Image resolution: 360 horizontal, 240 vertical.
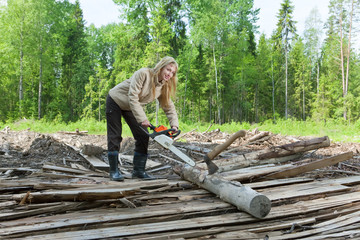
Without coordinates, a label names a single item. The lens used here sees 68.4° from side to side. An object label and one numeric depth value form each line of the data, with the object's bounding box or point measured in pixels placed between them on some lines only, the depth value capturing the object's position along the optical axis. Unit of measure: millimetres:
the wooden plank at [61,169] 4633
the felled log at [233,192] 2873
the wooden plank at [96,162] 5426
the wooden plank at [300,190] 3547
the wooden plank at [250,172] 4195
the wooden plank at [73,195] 3025
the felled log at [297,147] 5324
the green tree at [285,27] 32844
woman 3844
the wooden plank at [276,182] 3922
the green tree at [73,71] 29422
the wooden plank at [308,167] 4422
